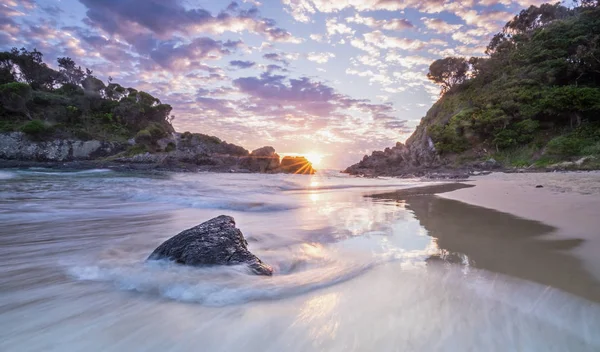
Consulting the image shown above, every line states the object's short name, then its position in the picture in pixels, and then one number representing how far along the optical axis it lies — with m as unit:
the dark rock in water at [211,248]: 2.38
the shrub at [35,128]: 29.20
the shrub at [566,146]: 18.05
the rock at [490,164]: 20.67
